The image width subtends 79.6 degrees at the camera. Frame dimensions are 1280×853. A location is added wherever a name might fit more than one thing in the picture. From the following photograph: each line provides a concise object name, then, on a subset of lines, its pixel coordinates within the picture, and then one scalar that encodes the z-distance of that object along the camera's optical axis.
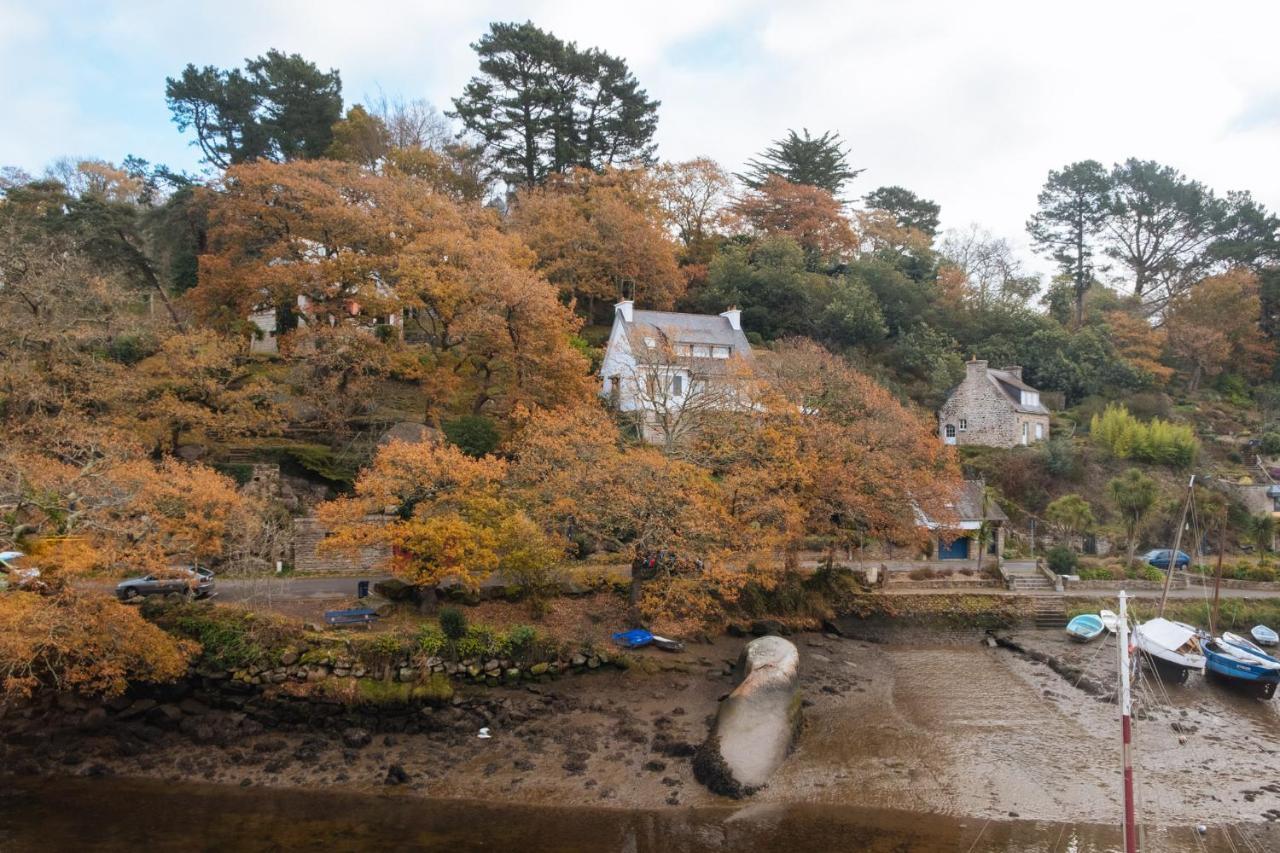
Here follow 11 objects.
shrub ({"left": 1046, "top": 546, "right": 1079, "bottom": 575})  35.53
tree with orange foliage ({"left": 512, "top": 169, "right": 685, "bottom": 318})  46.91
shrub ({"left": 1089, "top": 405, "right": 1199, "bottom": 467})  46.08
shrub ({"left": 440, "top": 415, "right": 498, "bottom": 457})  33.78
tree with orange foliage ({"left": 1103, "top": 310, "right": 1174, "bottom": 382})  55.88
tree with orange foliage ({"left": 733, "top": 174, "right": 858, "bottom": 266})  58.16
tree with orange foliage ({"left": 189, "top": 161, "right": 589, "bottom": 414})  33.78
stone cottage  48.44
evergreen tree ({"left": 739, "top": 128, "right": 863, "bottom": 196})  62.84
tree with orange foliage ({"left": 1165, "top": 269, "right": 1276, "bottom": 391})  57.09
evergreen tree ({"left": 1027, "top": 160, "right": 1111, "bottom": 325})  64.50
